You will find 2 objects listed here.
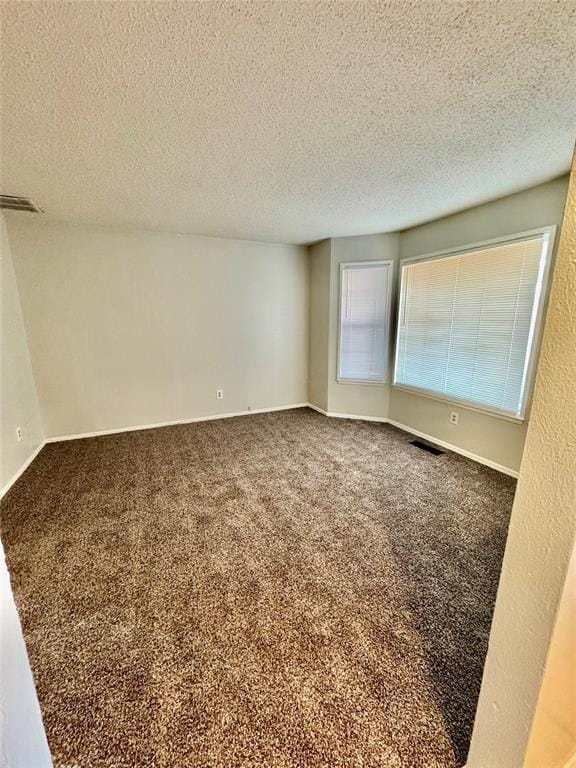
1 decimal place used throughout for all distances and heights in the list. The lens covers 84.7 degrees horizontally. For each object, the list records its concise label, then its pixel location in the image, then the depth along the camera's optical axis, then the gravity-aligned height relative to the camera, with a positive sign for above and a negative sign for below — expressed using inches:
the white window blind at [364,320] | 154.3 -4.3
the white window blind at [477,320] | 100.5 -3.3
